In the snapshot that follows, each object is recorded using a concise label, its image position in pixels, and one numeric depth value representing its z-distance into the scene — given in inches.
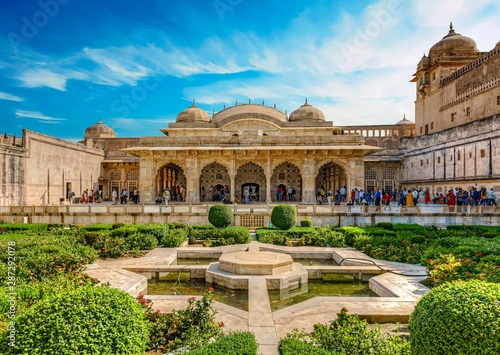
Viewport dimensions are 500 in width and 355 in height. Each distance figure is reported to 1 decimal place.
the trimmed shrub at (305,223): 560.7
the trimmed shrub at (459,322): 105.1
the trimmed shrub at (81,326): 107.0
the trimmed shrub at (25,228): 489.1
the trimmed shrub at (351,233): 458.9
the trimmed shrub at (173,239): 442.3
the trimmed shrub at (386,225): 512.9
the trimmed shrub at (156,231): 458.9
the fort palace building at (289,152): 795.4
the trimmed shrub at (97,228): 504.1
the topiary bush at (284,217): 508.7
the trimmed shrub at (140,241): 412.5
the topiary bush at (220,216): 512.1
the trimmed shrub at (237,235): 467.8
